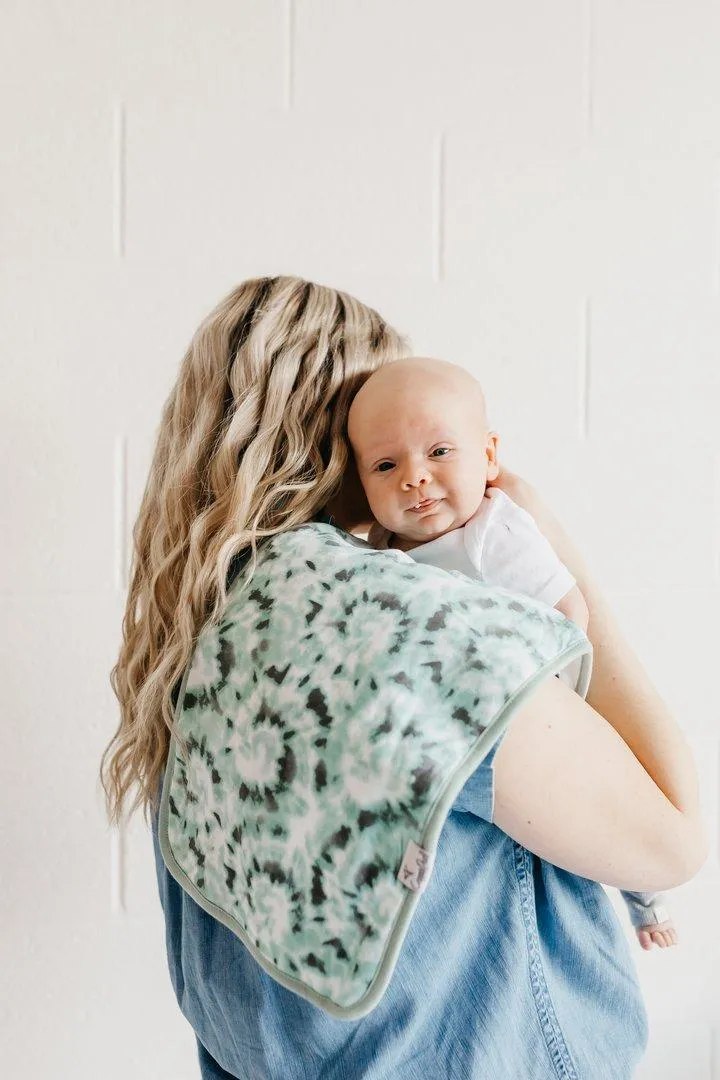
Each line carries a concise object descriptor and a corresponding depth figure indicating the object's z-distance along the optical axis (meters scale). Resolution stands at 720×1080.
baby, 0.91
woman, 0.73
